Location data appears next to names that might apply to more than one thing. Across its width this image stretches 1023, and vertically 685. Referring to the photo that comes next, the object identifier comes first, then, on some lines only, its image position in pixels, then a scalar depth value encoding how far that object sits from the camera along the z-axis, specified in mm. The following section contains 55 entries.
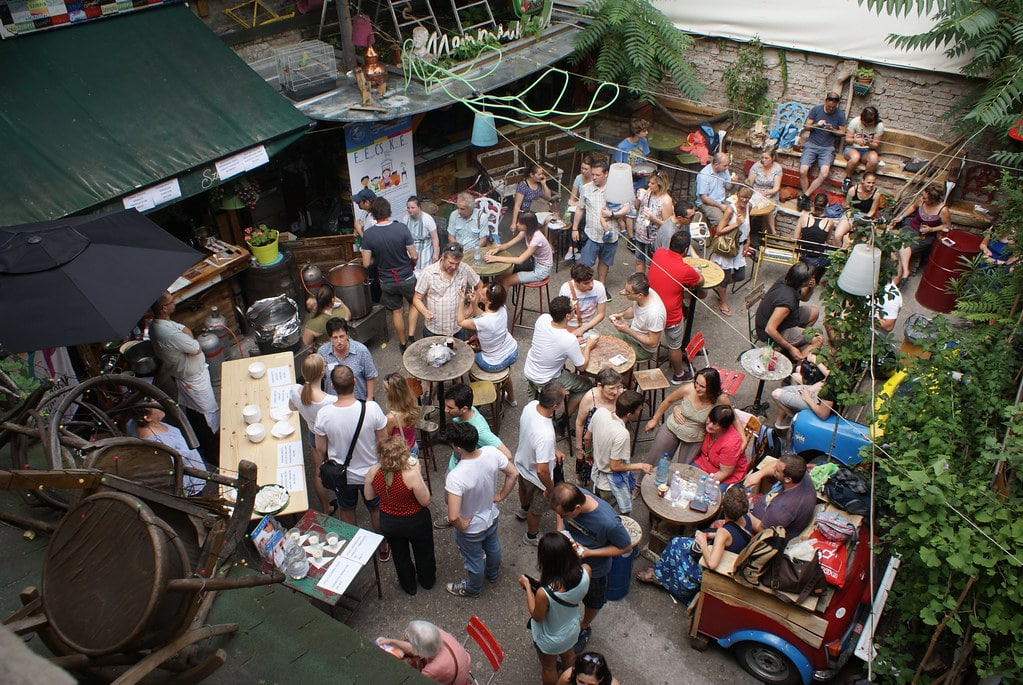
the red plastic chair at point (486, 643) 4562
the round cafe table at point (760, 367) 7312
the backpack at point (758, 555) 5027
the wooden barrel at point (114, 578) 2314
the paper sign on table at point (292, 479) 5824
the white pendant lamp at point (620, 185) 8391
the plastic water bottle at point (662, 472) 6227
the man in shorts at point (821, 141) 11312
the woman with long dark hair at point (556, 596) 4465
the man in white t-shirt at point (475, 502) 5203
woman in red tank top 5082
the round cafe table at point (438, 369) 6820
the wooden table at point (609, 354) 7262
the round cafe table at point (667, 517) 5938
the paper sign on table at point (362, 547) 5395
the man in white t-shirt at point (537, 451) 5762
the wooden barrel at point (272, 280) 9094
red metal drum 9555
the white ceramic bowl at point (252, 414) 6391
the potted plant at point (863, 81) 11234
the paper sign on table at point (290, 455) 6070
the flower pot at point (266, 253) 9000
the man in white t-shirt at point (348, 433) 5652
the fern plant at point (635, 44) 12008
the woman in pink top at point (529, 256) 8758
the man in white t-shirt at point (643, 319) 7422
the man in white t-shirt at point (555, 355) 6770
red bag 5121
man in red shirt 8039
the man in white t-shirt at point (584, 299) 7453
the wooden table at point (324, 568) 5125
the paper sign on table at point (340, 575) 5176
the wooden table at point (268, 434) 5895
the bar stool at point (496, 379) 7331
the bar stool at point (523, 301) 9344
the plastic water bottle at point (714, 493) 6047
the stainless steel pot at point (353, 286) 8820
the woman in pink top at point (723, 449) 6094
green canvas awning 7289
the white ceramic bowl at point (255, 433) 6191
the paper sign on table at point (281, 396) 6699
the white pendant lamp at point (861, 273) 6188
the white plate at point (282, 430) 6285
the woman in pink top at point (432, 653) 4285
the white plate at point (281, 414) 6465
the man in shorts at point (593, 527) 4861
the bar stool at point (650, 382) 7438
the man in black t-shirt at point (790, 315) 7605
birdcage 9586
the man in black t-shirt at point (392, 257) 8328
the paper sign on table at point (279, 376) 6996
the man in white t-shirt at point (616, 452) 5812
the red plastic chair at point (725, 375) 7410
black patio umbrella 4773
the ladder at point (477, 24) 11094
